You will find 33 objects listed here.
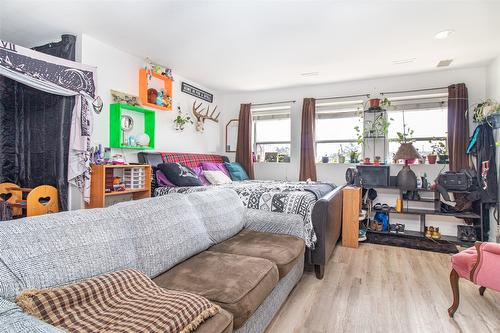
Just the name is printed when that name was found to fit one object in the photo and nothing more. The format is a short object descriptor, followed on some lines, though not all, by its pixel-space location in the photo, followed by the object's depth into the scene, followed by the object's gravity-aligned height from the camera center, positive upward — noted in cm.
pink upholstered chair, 184 -74
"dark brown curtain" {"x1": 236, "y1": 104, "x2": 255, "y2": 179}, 543 +46
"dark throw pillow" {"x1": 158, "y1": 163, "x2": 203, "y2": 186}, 370 -16
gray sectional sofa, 108 -48
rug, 364 -112
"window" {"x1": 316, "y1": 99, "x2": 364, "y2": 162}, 490 +68
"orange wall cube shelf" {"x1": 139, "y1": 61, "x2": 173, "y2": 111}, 387 +116
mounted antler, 506 +91
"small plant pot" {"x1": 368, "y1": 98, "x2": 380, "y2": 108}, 445 +101
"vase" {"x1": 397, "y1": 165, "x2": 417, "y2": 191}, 401 -24
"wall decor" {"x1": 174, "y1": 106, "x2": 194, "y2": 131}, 458 +75
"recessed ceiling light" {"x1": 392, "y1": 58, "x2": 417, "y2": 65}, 377 +145
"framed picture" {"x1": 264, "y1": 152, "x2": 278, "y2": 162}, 548 +13
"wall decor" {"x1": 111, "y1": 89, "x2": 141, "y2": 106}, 351 +88
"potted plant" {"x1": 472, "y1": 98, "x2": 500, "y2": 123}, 335 +68
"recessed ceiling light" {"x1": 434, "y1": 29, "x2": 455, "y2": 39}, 292 +143
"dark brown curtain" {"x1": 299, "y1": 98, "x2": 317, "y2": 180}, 495 +41
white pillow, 420 -22
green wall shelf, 347 +54
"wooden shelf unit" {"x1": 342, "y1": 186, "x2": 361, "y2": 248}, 369 -72
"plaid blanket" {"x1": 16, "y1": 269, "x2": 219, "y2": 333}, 95 -57
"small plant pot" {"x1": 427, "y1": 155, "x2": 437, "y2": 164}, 427 +8
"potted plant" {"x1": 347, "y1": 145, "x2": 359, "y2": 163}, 479 +15
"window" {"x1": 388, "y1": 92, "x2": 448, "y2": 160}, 439 +74
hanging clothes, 356 +3
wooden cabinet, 305 -25
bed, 262 -43
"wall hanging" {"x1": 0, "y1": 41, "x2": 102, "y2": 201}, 259 +80
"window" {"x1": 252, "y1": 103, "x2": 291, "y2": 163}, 545 +65
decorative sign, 478 +133
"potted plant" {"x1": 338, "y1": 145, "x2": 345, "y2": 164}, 492 +14
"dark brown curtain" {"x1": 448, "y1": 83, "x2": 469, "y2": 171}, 402 +53
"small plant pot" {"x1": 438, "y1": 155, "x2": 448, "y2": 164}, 426 +7
